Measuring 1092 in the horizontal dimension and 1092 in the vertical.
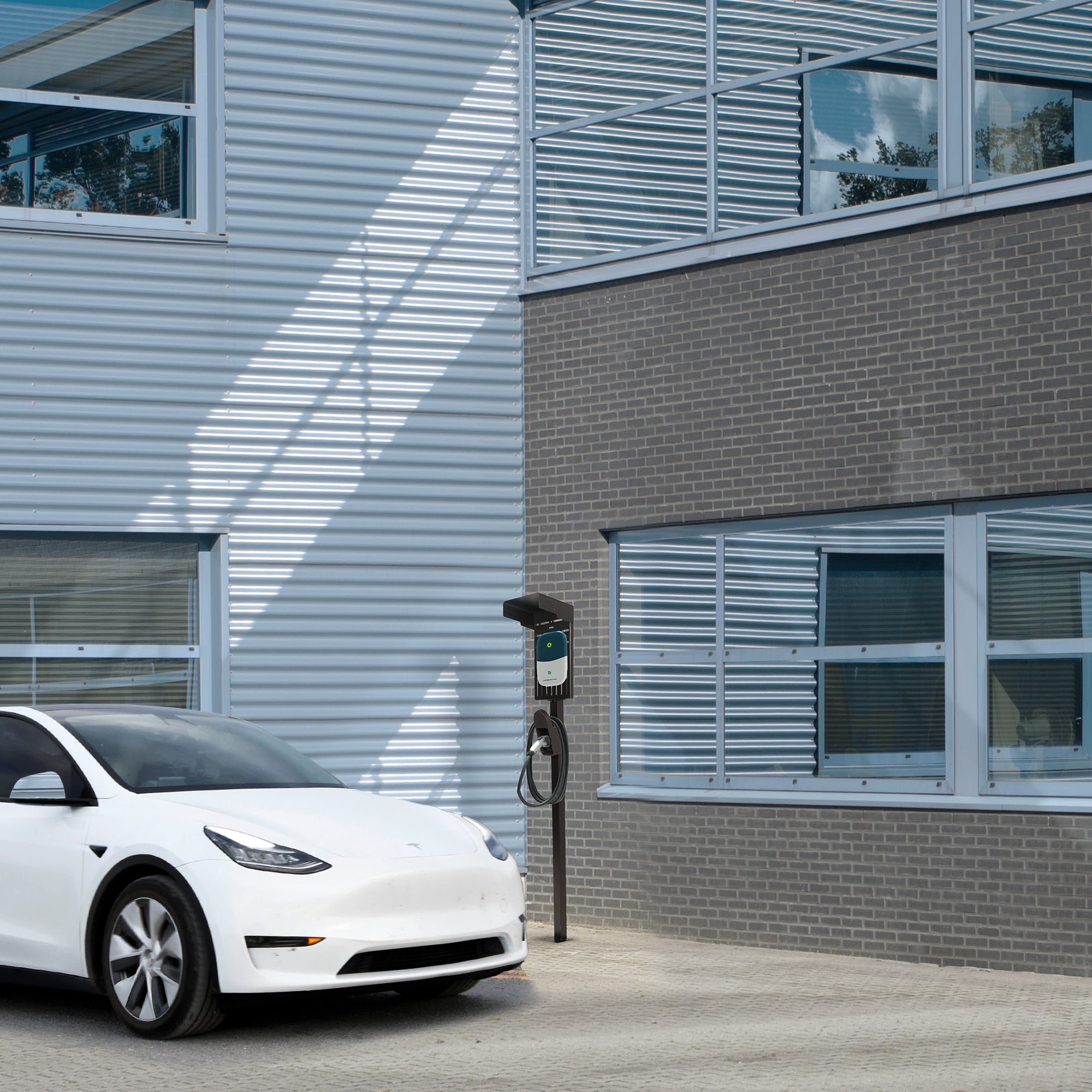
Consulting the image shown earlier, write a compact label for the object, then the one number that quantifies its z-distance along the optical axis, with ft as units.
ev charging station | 32.96
